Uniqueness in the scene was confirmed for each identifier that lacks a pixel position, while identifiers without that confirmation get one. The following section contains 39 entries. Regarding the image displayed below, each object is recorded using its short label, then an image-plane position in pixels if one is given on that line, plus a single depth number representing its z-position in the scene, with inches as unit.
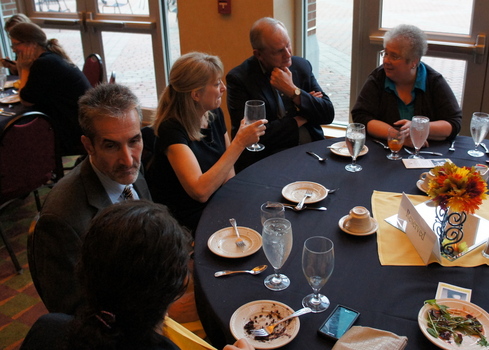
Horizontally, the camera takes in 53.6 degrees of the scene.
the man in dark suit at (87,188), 58.2
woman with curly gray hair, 99.3
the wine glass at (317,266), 49.8
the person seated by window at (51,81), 139.3
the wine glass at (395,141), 85.4
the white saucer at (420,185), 74.9
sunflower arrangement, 55.5
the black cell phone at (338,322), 48.1
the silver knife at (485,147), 87.6
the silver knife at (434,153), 87.7
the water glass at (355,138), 80.0
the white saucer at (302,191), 73.8
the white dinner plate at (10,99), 146.9
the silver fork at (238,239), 63.4
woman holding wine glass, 84.0
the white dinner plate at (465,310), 46.2
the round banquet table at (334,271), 50.9
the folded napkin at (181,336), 48.9
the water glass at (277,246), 54.0
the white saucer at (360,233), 64.2
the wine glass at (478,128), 84.4
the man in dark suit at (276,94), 110.7
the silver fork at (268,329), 49.0
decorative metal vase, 59.7
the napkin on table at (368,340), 42.9
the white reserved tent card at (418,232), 56.9
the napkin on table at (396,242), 58.6
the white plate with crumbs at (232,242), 61.7
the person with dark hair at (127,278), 37.9
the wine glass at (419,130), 83.5
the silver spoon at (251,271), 57.8
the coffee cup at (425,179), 74.4
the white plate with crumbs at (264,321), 48.1
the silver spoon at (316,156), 88.1
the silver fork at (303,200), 71.2
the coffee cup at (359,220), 64.2
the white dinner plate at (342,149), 89.4
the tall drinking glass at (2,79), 154.3
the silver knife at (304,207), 71.5
